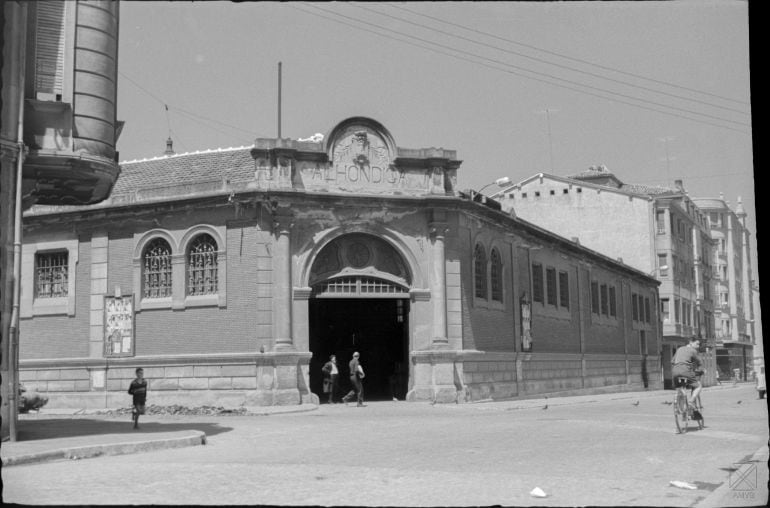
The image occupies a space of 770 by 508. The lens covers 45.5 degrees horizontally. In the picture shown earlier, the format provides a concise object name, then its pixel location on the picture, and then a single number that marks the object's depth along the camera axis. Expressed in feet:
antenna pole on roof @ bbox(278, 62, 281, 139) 83.97
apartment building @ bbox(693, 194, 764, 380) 218.79
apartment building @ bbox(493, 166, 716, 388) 161.38
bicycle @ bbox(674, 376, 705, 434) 52.65
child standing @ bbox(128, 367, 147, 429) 57.26
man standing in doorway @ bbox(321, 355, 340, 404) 83.30
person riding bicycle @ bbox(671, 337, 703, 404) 53.36
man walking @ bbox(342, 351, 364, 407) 83.15
